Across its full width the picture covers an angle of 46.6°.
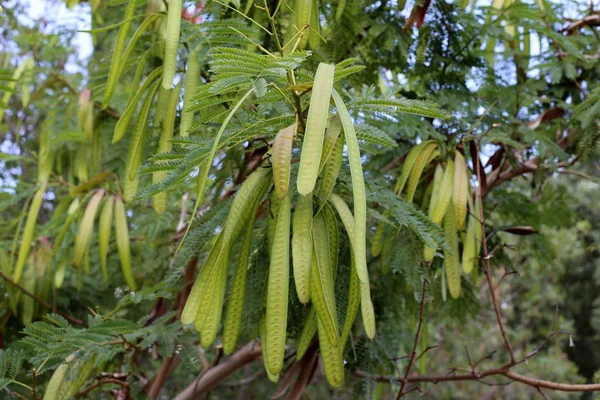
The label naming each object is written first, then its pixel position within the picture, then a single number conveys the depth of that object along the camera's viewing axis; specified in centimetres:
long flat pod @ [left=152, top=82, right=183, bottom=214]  126
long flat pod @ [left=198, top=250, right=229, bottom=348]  96
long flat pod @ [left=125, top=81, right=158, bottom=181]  129
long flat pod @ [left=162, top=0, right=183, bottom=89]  110
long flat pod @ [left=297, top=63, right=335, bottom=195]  76
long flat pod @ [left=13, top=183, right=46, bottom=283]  174
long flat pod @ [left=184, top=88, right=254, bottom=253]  84
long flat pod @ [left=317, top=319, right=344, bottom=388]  98
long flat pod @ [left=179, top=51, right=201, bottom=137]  115
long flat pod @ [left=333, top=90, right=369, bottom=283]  78
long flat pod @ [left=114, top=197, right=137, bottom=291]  167
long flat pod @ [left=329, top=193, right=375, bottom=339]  96
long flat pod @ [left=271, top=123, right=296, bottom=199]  92
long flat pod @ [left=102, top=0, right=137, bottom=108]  122
